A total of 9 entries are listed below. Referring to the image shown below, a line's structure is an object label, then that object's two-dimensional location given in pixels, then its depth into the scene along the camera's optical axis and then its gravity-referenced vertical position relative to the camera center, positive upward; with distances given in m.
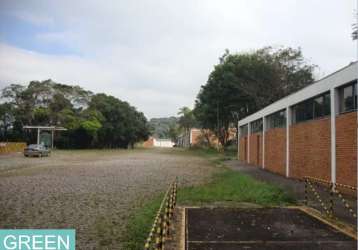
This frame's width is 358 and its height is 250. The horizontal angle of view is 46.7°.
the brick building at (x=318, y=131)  15.36 +0.75
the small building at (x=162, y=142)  165.56 +1.03
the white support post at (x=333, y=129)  16.58 +0.73
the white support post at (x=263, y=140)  31.44 +0.42
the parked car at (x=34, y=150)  45.28 -0.89
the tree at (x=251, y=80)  50.16 +8.16
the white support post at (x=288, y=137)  24.02 +0.55
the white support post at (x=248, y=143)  39.03 +0.21
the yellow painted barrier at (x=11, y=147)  51.34 -0.65
